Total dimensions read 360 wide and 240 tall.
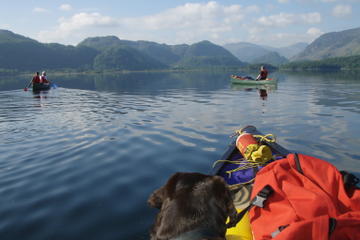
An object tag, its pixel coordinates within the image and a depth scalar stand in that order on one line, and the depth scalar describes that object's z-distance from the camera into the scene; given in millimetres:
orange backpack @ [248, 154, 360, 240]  2594
